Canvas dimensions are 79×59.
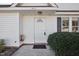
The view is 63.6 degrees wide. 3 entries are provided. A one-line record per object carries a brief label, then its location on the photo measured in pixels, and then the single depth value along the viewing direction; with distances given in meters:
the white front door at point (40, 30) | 5.85
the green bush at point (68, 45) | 3.08
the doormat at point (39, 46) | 5.00
